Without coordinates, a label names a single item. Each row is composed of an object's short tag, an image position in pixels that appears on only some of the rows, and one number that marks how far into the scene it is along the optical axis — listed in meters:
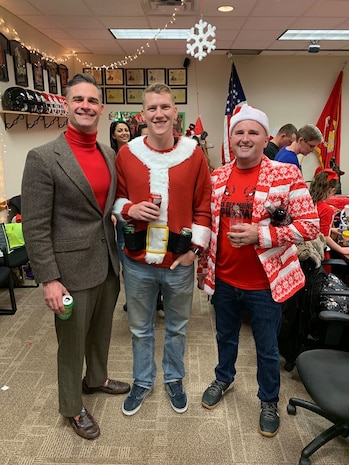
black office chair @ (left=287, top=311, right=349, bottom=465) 1.40
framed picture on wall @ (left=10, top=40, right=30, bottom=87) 3.57
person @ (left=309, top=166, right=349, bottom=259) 2.49
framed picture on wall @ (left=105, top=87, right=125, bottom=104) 5.66
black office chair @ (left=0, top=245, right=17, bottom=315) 2.90
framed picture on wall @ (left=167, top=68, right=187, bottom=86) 5.57
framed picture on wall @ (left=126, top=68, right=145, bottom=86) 5.57
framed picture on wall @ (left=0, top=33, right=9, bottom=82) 3.29
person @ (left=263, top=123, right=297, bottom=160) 3.37
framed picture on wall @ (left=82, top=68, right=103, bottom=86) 5.58
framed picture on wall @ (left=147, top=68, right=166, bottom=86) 5.57
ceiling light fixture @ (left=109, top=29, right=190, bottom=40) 4.16
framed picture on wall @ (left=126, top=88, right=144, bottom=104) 5.66
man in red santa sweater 1.55
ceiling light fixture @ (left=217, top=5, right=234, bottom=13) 3.27
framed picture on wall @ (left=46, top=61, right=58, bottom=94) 4.52
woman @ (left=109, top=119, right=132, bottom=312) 2.85
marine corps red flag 5.60
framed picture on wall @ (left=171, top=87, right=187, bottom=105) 5.66
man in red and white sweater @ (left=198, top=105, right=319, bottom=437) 1.50
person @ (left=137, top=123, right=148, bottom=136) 2.98
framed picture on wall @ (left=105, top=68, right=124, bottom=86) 5.57
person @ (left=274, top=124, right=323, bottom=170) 2.85
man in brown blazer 1.42
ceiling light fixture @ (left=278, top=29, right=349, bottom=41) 4.18
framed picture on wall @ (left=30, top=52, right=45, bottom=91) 4.04
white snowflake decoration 2.72
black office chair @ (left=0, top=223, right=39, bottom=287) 2.96
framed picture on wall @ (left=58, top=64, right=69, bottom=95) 4.90
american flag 5.50
